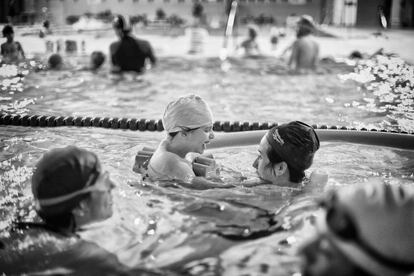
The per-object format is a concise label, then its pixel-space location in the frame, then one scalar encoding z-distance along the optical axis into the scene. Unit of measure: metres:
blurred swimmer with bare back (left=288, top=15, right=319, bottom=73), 9.40
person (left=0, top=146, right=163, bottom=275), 2.24
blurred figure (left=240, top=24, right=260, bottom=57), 12.95
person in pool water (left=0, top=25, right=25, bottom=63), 9.05
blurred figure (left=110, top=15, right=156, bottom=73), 8.96
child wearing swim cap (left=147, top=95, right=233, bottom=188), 3.30
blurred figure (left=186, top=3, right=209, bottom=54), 14.77
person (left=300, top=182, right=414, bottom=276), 1.34
